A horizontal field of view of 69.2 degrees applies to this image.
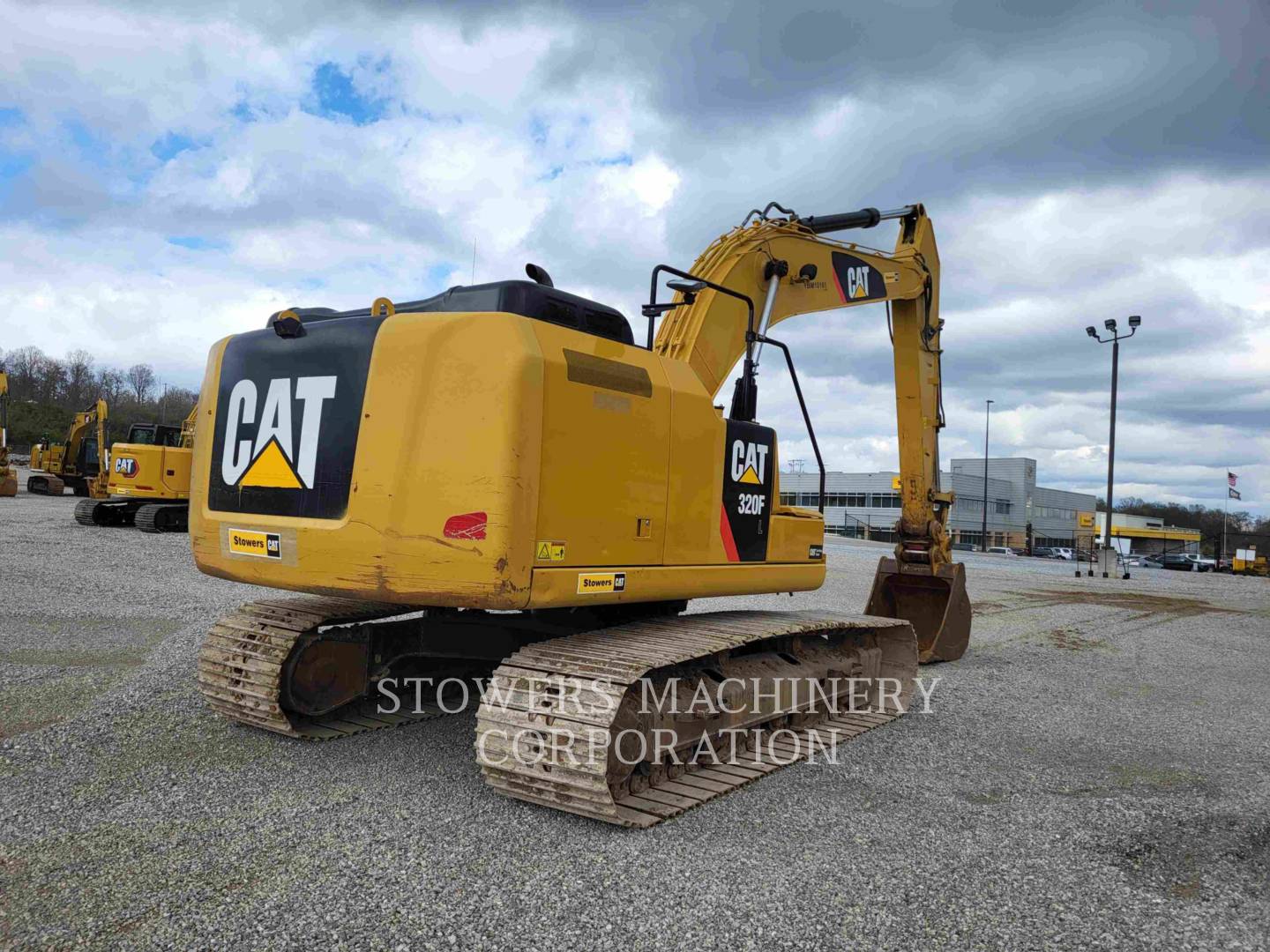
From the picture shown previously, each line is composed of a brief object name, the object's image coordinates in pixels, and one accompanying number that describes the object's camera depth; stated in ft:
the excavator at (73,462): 108.58
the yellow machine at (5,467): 96.27
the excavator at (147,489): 70.13
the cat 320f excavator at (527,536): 13.85
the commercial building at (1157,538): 260.46
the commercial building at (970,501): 227.81
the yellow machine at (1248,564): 127.03
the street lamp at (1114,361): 97.19
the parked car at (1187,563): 143.10
